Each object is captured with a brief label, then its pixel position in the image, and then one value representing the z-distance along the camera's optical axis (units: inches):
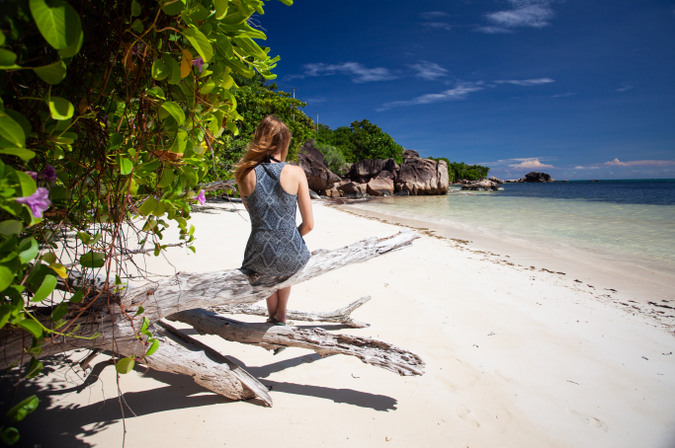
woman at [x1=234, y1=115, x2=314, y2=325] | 97.9
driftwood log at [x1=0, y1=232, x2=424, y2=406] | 75.2
